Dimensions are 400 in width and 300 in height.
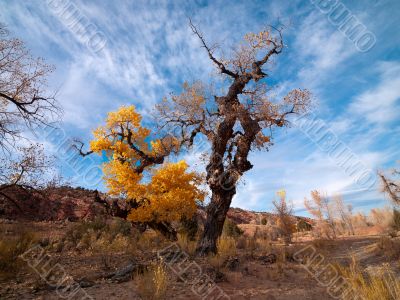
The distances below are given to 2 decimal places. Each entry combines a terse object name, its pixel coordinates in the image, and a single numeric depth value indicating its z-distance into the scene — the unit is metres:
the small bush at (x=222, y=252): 8.56
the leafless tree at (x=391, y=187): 27.00
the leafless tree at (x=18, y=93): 10.05
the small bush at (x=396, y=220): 22.81
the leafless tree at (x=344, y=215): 35.03
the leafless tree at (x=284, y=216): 21.55
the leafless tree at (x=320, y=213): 32.31
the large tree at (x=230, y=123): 11.22
